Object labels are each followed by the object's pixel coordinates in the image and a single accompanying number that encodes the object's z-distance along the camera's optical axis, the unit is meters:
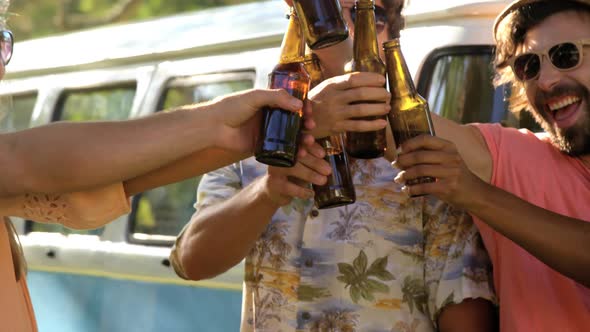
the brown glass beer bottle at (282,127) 2.55
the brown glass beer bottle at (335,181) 2.88
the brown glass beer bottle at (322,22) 2.52
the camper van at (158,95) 4.30
